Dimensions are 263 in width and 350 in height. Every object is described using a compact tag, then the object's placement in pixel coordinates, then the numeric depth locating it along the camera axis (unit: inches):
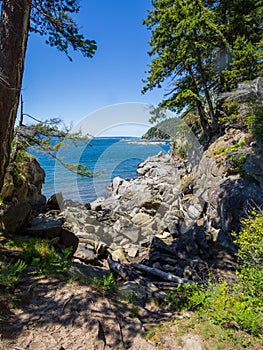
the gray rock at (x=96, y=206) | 521.7
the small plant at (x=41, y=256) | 149.2
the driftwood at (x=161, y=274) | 211.9
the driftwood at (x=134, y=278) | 170.6
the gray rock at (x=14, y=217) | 197.0
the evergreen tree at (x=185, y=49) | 410.3
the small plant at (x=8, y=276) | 114.0
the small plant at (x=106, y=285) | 143.9
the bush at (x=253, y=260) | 125.9
